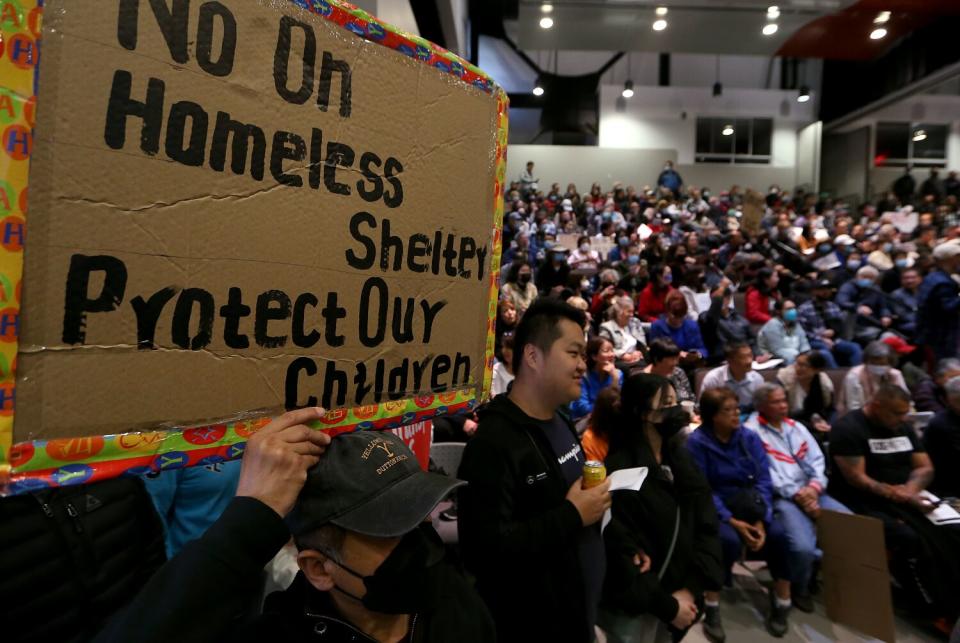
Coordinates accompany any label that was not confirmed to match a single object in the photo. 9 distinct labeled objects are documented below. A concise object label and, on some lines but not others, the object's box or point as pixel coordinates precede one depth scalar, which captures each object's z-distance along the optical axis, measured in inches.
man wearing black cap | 30.7
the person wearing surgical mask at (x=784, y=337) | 245.1
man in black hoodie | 62.7
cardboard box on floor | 120.3
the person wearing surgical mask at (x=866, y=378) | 191.5
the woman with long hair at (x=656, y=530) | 87.9
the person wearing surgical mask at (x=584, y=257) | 428.5
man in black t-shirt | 131.8
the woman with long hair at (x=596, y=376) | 172.2
